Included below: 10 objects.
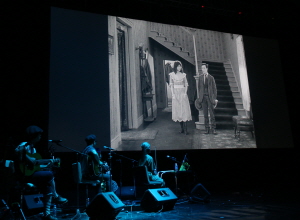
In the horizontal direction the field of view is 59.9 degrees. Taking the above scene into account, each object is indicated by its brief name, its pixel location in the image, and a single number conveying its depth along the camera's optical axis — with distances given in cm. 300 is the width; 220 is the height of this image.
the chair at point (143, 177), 427
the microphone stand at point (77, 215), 346
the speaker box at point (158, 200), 366
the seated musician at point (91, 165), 355
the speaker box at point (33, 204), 338
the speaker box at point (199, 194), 457
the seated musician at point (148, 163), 452
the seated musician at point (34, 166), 295
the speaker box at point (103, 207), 302
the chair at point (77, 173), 335
